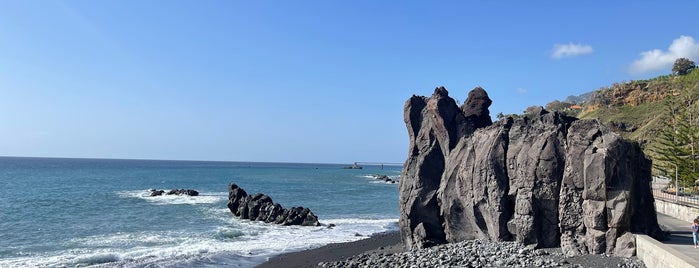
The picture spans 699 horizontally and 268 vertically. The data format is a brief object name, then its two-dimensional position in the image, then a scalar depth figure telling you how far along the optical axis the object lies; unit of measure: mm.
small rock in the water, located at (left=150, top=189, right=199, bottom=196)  75500
